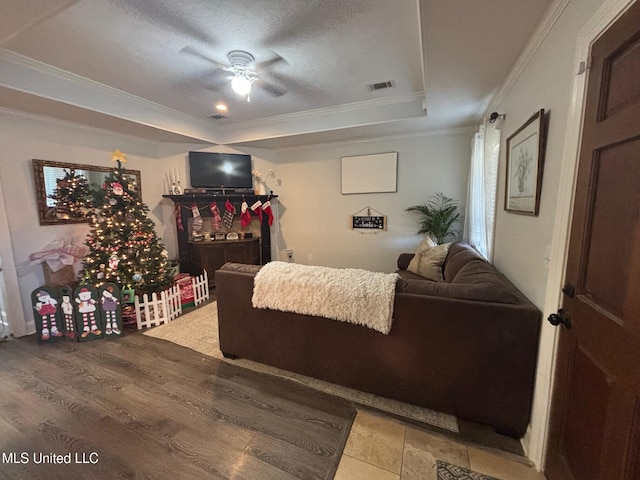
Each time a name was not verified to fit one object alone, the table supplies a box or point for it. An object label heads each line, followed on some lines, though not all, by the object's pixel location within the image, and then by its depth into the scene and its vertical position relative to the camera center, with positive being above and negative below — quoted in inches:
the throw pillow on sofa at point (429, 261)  116.0 -25.6
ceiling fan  87.7 +52.7
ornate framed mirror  114.2 +8.8
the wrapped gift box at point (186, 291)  134.3 -43.5
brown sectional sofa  55.9 -35.6
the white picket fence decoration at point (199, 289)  139.3 -44.7
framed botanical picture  57.4 +10.5
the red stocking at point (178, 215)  164.9 -3.9
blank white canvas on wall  160.9 +22.7
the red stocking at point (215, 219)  171.2 -6.7
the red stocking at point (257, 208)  178.7 +0.7
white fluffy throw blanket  64.7 -23.1
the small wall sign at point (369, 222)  168.1 -9.3
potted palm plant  147.0 -5.6
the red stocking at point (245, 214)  174.7 -3.6
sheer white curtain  97.2 +9.2
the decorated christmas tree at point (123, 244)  113.7 -16.0
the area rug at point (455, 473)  51.0 -54.1
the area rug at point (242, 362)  66.7 -53.6
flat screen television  169.8 +26.4
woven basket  116.2 -30.8
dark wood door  31.3 -10.6
